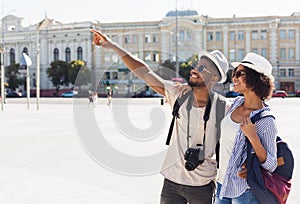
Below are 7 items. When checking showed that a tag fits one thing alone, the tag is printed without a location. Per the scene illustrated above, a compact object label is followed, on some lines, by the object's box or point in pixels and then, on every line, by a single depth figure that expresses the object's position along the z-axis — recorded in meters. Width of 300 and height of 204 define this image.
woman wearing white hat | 2.33
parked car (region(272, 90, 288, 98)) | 47.00
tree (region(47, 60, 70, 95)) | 56.50
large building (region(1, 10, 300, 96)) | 52.84
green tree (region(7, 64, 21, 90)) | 60.09
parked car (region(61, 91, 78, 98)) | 52.80
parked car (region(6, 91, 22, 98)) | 57.28
